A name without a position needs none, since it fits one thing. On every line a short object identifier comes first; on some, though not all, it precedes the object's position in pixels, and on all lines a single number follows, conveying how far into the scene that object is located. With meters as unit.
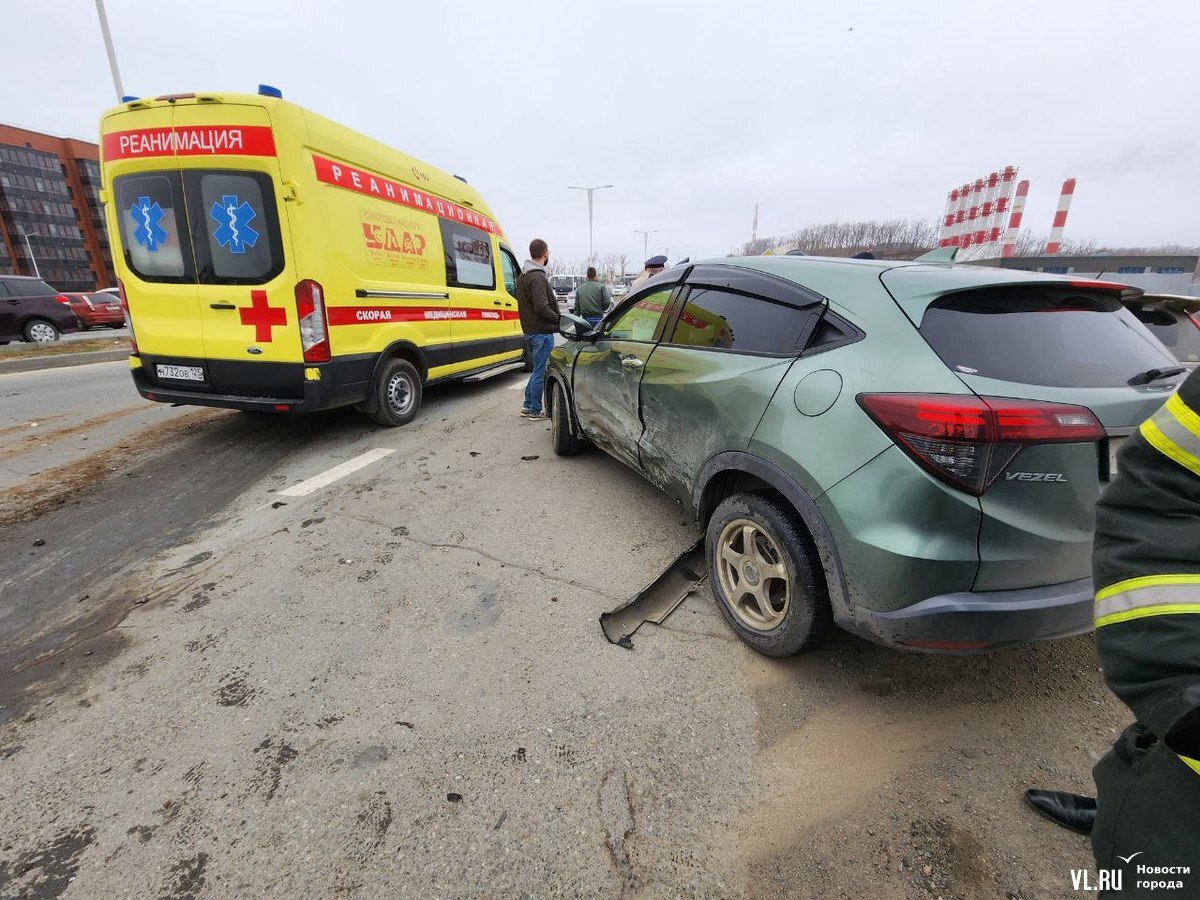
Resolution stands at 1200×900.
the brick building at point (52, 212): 53.44
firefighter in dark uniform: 0.82
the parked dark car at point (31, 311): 13.46
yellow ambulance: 4.16
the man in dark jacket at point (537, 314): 5.89
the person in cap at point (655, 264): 8.38
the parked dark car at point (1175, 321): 2.20
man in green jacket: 7.98
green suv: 1.62
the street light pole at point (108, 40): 11.50
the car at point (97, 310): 19.55
